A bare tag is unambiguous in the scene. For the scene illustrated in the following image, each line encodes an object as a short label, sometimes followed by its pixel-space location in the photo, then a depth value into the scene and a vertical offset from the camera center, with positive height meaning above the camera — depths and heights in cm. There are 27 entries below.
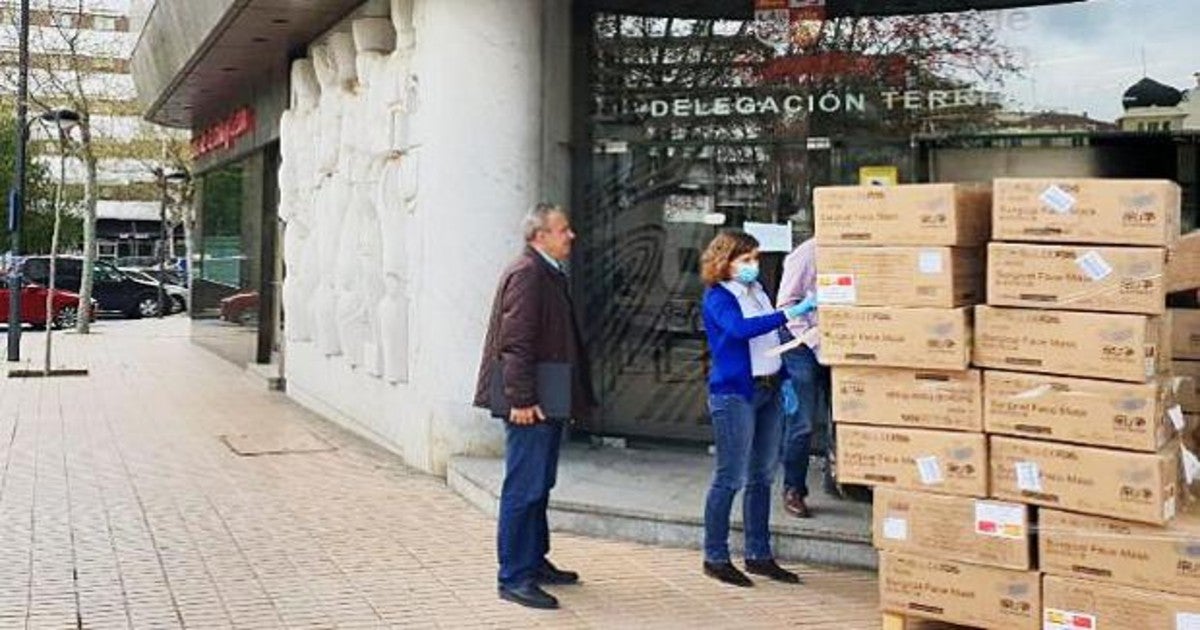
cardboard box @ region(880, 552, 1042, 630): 479 -118
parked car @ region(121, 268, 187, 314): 3409 -15
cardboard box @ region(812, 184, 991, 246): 493 +33
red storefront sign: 1700 +234
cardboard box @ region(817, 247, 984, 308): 490 +7
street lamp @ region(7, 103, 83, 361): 1814 +64
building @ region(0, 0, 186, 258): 2655 +498
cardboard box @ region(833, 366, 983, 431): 487 -42
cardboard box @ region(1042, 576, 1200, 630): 441 -113
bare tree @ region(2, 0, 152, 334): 2419 +482
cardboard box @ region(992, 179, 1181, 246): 454 +32
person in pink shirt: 670 -51
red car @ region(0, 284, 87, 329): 2689 -50
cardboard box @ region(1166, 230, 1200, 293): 496 +13
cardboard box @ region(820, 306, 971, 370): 484 -17
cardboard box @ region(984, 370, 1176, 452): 450 -42
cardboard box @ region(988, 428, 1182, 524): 446 -68
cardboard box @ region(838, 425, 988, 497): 486 -66
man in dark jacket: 555 -37
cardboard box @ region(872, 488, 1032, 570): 478 -92
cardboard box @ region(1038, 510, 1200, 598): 442 -93
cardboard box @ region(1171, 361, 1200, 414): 525 -37
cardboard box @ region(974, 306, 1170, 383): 452 -18
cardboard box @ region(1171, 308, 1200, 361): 549 -17
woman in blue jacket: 579 -48
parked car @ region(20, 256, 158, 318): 3104 -13
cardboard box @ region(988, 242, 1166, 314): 452 +7
